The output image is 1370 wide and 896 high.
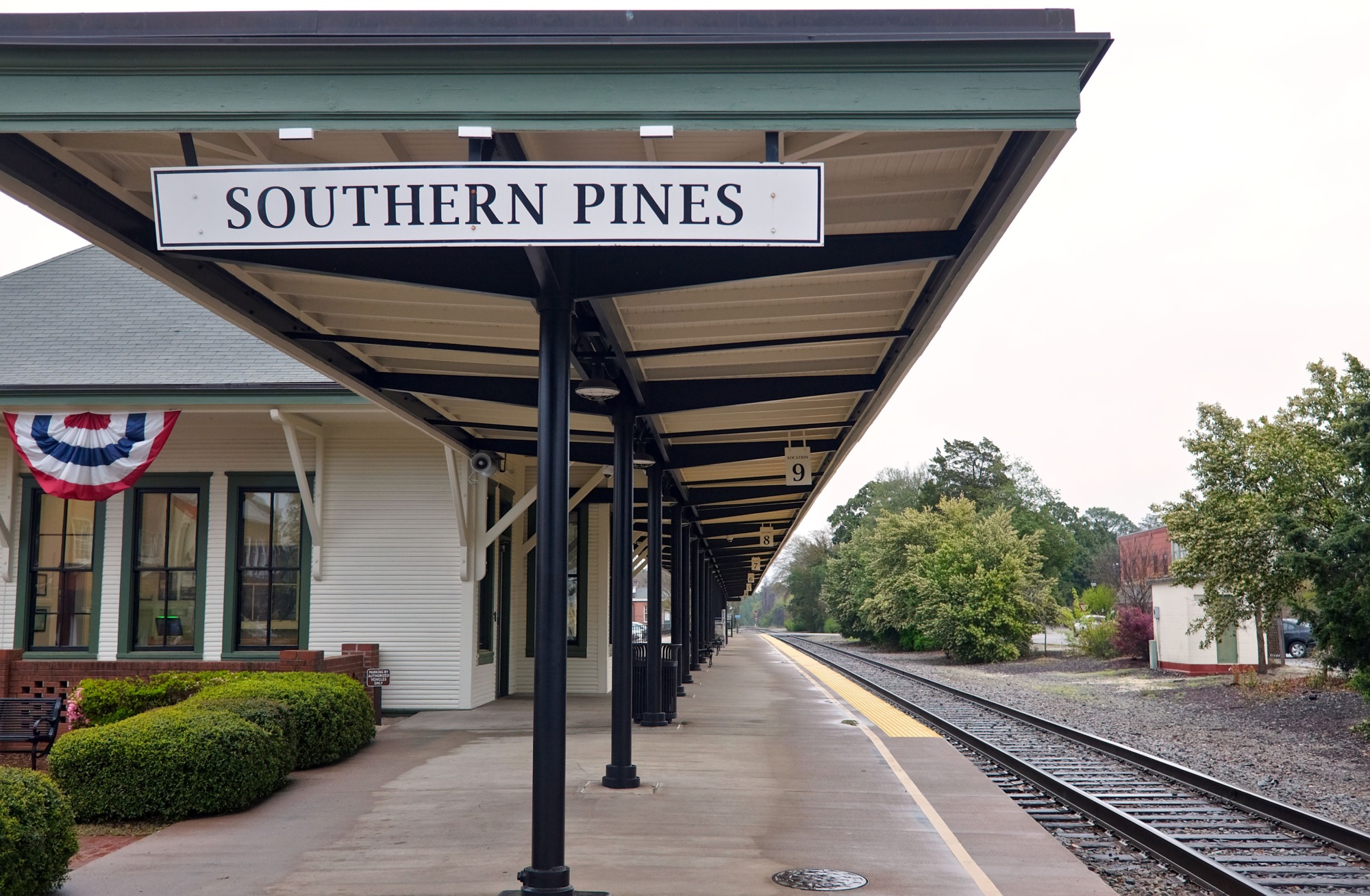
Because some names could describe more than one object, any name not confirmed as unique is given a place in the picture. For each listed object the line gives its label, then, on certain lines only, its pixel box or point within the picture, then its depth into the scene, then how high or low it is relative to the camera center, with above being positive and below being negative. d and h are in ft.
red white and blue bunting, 44.45 +5.10
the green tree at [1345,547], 51.72 +1.33
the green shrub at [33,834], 18.31 -4.19
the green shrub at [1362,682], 50.11 -4.69
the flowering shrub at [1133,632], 111.96 -5.52
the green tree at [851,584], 197.26 -1.28
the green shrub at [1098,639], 122.62 -6.82
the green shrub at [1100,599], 186.80 -3.68
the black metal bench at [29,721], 34.68 -4.38
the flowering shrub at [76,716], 39.00 -4.59
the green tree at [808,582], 335.06 -1.27
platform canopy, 16.10 +6.77
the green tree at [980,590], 128.47 -1.47
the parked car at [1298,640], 126.41 -7.19
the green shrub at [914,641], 162.50 -9.28
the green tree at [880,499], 318.45 +22.73
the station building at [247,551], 49.96 +1.27
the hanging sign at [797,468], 44.27 +4.24
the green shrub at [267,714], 31.37 -3.72
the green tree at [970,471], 305.73 +29.58
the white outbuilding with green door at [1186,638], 90.99 -5.15
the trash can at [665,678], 47.01 -4.15
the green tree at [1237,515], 72.43 +3.95
